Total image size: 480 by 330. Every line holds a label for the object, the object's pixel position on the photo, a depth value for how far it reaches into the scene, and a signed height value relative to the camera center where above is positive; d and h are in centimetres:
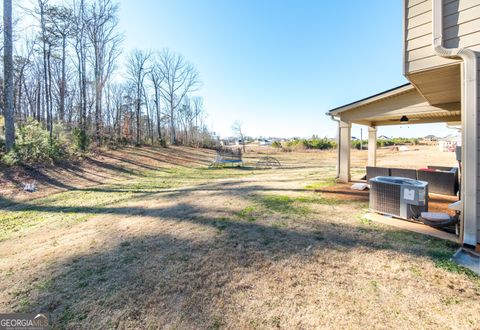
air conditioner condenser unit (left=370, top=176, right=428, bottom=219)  376 -72
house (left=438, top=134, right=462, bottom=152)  2782 +130
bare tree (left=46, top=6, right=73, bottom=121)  1234 +777
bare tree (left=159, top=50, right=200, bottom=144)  2768 +1019
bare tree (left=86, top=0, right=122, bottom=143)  1625 +893
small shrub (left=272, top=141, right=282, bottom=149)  3734 +192
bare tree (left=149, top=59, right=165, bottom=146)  2527 +882
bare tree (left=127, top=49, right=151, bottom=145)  2390 +921
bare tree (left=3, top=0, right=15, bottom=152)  854 +313
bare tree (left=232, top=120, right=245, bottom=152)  4038 +519
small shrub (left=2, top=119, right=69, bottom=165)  844 +42
